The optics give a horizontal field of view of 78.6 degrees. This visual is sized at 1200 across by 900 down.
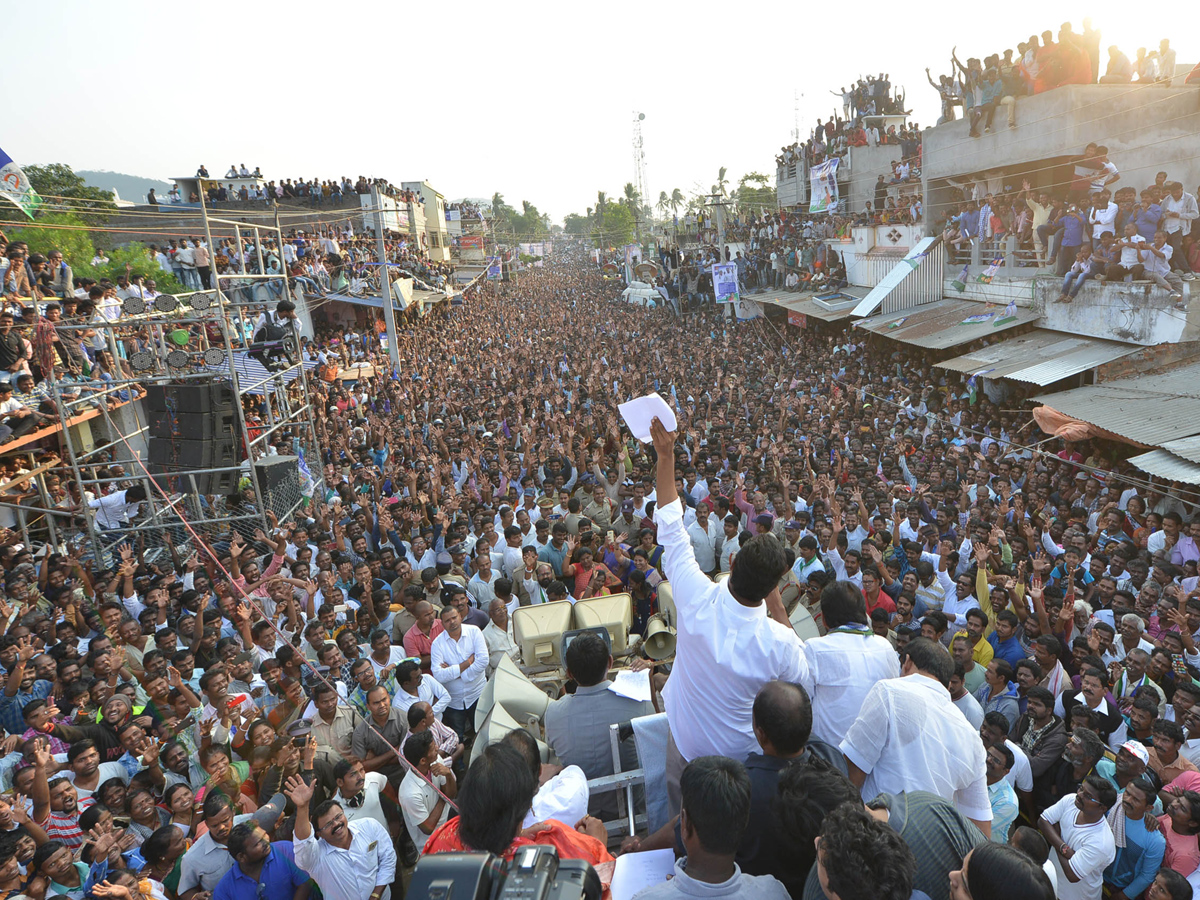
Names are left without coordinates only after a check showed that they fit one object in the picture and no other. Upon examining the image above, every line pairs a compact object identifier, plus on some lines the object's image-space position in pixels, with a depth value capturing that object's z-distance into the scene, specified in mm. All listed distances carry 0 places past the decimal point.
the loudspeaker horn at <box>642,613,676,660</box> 3840
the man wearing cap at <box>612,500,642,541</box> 7358
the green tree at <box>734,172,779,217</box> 52803
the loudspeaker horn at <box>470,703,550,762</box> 3096
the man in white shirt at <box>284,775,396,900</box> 3158
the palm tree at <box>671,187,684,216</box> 83744
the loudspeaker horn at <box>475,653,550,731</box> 3385
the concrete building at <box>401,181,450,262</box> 47500
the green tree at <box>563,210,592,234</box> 156825
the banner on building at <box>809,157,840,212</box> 20484
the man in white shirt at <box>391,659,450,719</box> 4355
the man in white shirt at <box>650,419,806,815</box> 2387
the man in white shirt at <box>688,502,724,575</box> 6957
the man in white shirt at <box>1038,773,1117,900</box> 3146
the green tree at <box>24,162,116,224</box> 35656
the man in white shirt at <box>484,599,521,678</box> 5223
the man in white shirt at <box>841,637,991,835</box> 2330
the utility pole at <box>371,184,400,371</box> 18875
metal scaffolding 7531
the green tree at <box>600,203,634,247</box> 87975
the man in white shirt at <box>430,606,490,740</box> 4824
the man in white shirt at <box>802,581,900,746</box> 2596
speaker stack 7418
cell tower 72894
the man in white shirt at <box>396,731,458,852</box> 3561
